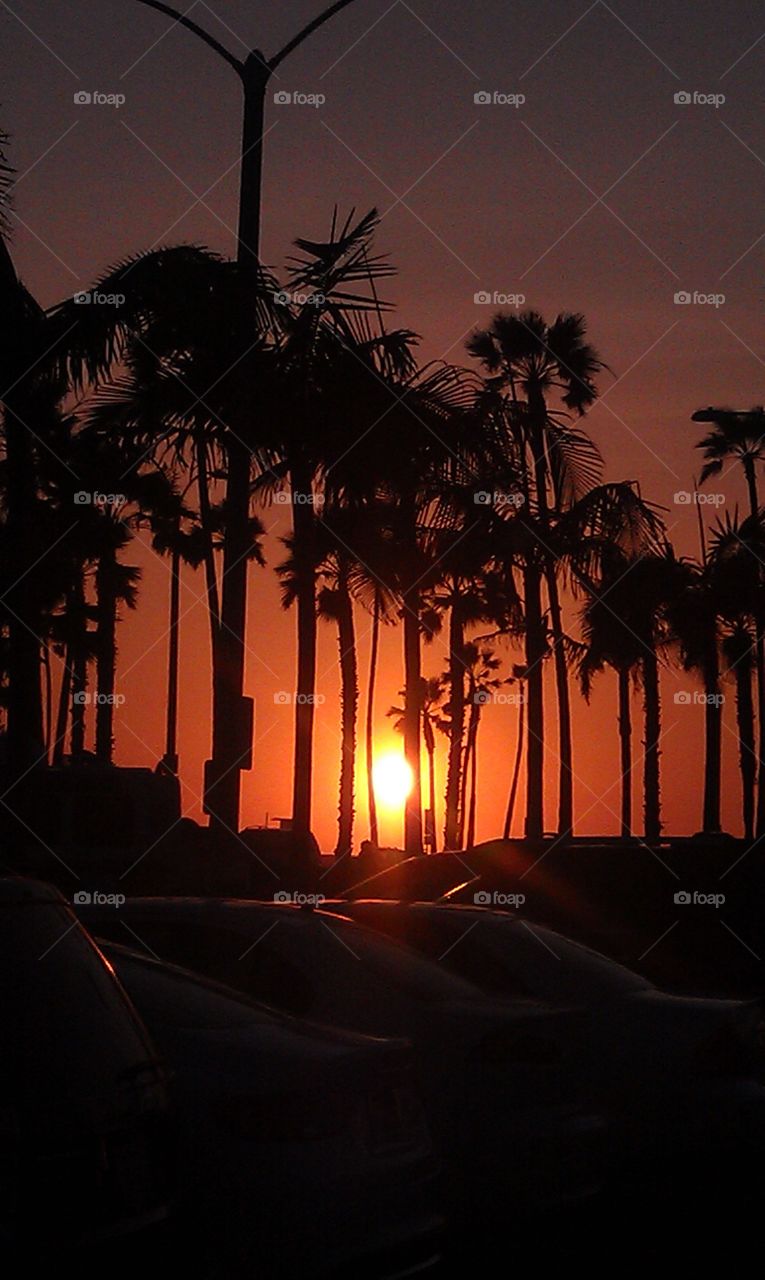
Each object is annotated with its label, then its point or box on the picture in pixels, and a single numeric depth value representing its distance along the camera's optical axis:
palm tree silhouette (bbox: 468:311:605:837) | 34.34
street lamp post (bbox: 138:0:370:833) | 15.38
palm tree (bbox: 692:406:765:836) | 53.56
